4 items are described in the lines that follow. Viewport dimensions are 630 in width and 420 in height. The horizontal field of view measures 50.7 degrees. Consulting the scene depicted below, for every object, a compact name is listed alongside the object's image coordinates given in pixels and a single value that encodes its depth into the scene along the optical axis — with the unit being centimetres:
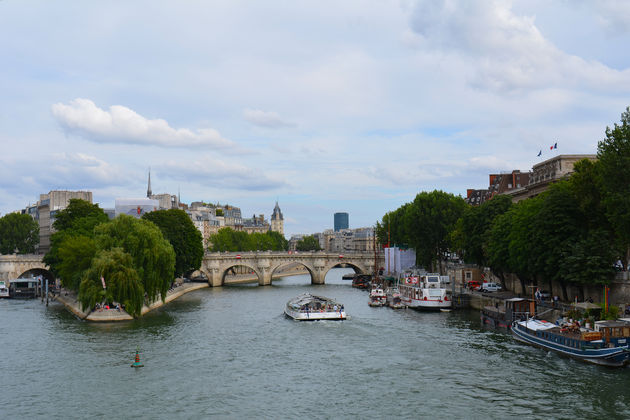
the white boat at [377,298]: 7700
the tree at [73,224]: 8612
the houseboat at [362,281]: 11125
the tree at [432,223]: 10031
